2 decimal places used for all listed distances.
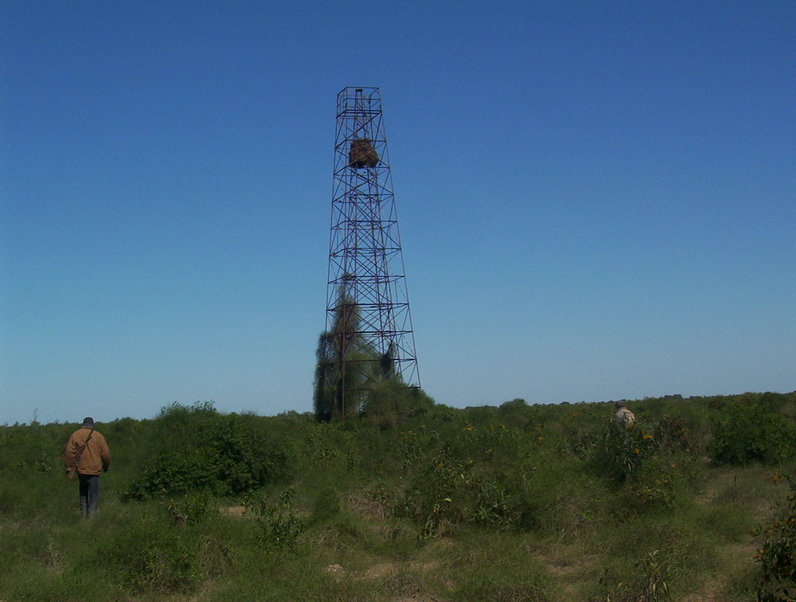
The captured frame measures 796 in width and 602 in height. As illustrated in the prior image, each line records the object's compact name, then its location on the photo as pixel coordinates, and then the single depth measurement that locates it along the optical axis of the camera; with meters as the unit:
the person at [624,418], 13.04
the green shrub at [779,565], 6.35
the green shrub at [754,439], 15.63
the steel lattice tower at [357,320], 30.95
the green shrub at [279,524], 9.73
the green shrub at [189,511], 10.23
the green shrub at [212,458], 13.72
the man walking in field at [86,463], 12.23
